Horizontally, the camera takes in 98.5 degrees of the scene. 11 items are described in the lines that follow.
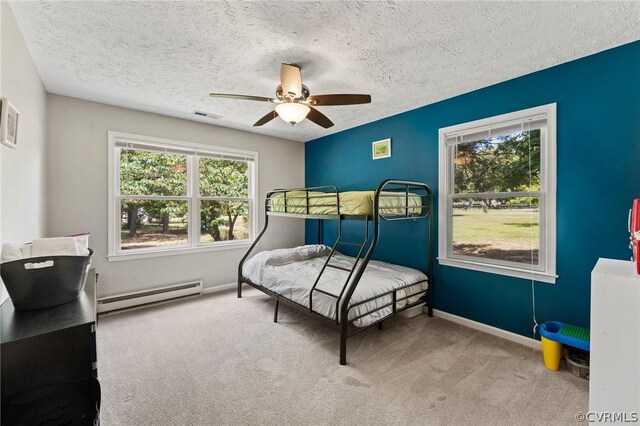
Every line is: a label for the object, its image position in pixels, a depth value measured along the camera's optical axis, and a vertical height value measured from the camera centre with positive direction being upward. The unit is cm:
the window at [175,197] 326 +19
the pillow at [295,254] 341 -56
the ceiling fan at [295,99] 204 +89
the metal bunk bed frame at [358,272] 222 -59
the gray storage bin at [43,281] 130 -35
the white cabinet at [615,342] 125 -60
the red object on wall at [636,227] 126 -6
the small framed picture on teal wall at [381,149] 359 +85
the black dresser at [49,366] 115 -72
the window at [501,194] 239 +18
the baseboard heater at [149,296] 305 -102
